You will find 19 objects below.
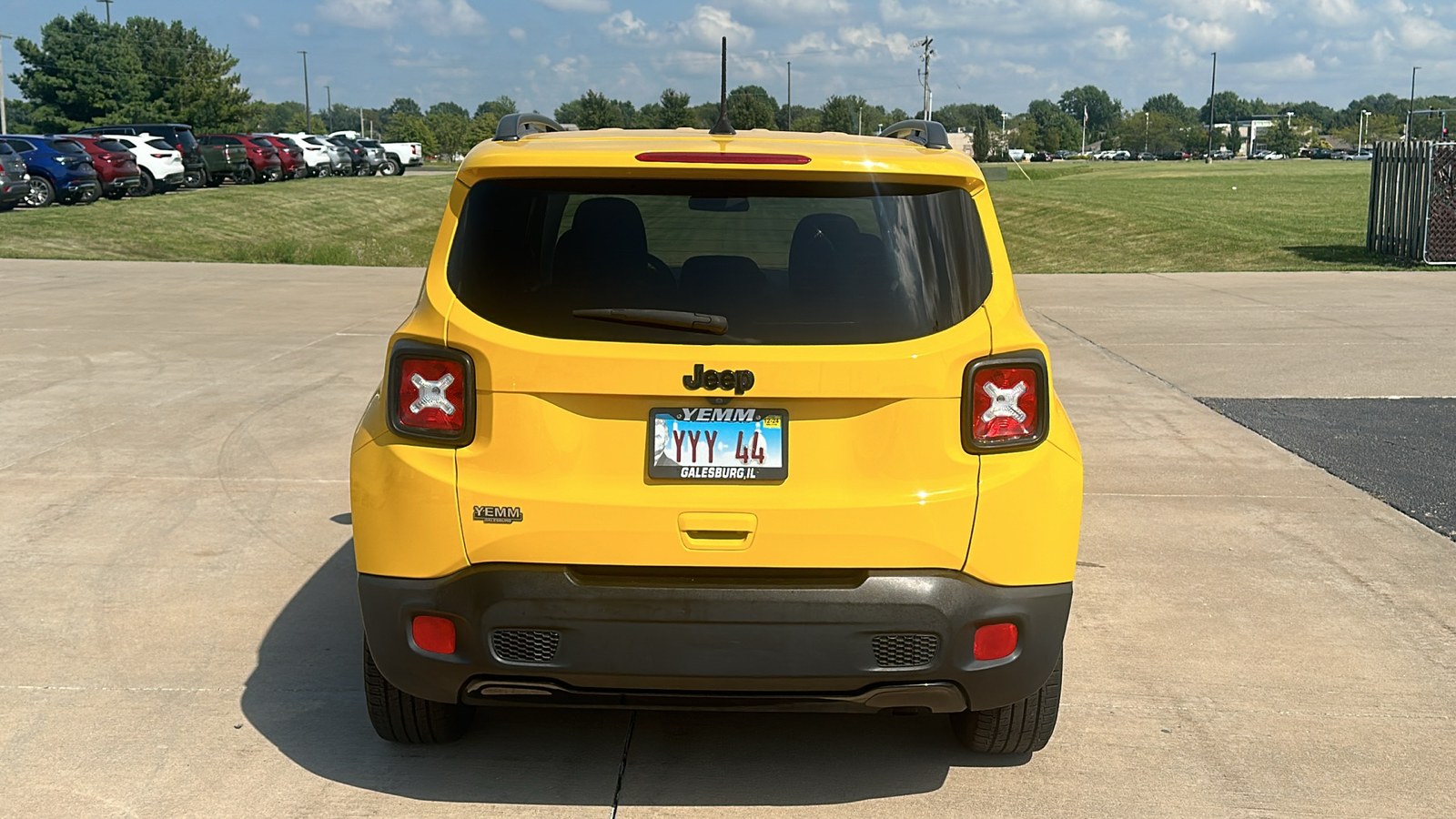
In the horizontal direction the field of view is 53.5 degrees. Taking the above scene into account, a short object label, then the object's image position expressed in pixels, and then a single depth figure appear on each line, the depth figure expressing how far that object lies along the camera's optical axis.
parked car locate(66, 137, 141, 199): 35.88
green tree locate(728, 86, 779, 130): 107.31
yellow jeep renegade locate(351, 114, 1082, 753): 3.46
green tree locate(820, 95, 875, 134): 113.04
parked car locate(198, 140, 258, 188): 45.53
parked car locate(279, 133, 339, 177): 56.31
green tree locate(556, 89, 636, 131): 111.75
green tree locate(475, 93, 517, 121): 182.12
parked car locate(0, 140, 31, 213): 30.95
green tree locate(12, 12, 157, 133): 90.69
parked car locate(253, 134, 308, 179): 52.38
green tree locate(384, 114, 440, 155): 145.25
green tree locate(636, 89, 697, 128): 104.04
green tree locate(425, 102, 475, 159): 145.25
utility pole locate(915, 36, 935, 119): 82.22
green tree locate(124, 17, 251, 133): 89.31
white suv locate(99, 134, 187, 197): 39.41
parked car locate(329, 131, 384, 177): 63.50
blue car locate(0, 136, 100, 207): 33.12
